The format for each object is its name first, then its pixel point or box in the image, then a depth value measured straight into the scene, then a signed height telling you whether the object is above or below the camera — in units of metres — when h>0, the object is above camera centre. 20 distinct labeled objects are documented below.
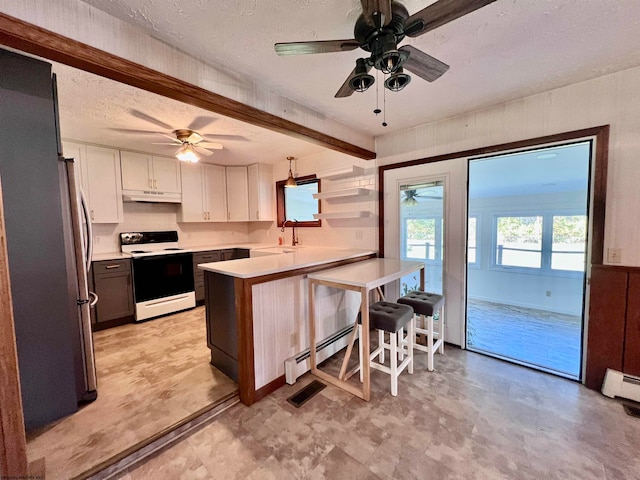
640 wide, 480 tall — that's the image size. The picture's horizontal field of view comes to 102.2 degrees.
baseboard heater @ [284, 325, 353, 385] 2.22 -1.24
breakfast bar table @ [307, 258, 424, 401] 1.96 -0.48
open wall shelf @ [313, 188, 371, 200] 3.29 +0.38
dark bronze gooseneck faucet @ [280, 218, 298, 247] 4.46 -0.20
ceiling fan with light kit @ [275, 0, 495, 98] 1.07 +0.86
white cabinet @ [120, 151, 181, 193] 3.72 +0.81
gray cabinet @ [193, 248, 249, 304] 4.14 -0.55
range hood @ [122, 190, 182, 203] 3.75 +0.45
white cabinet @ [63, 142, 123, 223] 3.34 +0.65
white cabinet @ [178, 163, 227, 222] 4.32 +0.55
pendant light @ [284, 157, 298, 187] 3.92 +0.63
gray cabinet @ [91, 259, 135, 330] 3.24 -0.85
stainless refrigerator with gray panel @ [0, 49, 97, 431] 1.51 -0.02
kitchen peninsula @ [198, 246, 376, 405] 1.95 -0.78
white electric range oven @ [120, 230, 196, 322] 3.52 -0.69
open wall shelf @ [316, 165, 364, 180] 3.30 +0.66
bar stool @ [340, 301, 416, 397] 2.00 -0.89
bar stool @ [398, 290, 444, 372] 2.36 -0.83
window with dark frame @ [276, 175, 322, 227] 4.21 +0.38
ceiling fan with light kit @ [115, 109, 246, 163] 2.69 +1.04
